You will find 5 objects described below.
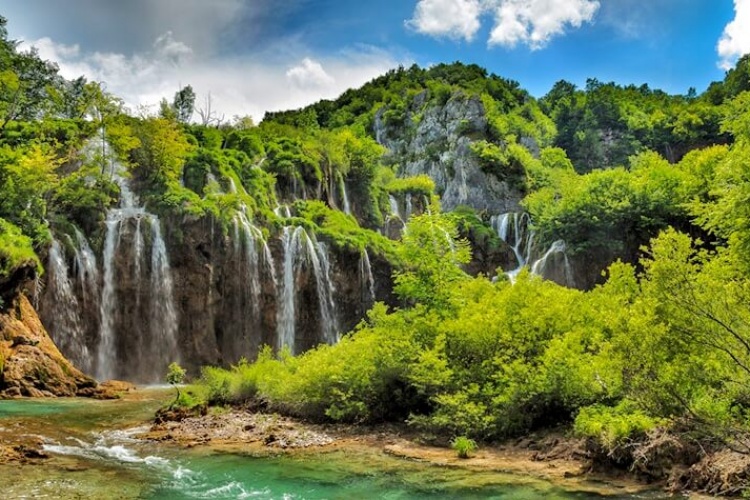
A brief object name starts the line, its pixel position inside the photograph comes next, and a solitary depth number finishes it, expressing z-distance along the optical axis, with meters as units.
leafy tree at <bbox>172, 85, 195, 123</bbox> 81.00
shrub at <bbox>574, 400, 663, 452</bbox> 11.65
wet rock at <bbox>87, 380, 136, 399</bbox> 25.36
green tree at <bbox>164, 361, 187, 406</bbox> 21.53
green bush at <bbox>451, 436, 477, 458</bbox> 13.86
